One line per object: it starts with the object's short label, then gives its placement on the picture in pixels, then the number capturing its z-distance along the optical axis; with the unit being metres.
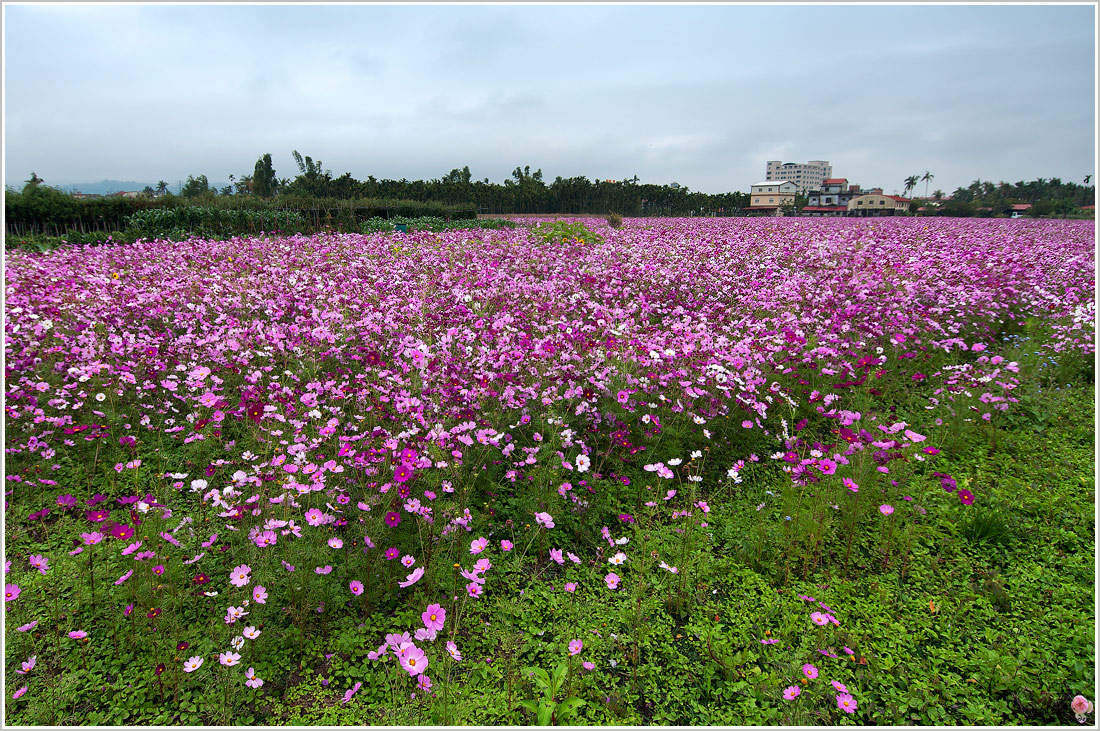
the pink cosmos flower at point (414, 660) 1.93
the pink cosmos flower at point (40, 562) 2.30
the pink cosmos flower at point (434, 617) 2.06
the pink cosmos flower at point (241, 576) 2.25
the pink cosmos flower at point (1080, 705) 1.84
